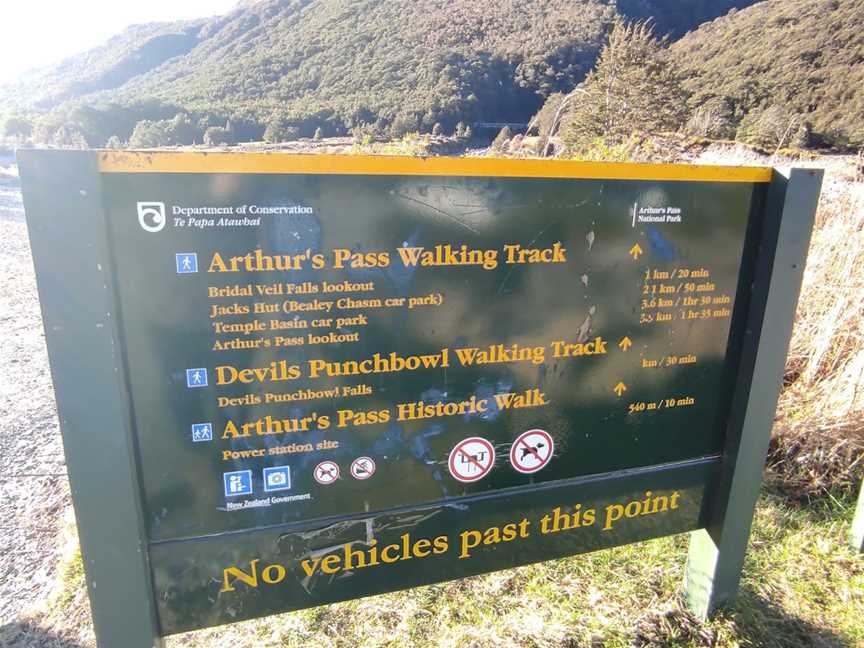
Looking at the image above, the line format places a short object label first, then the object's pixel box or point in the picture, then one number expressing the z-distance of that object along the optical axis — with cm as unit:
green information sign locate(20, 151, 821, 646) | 132
